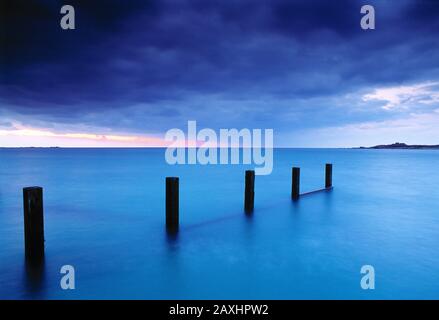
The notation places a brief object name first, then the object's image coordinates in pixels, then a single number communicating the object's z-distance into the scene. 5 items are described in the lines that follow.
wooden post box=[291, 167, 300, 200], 12.81
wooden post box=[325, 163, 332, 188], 15.93
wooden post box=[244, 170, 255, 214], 9.73
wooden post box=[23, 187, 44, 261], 5.54
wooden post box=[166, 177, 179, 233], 7.62
